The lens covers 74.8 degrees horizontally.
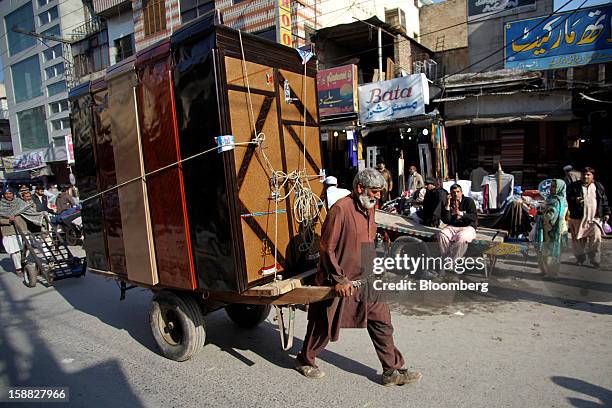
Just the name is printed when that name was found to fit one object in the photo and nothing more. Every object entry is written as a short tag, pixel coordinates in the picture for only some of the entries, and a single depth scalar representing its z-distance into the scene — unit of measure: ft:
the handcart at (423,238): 19.26
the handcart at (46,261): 23.81
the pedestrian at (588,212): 21.30
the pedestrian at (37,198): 33.03
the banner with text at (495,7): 54.95
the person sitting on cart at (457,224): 19.51
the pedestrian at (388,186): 36.47
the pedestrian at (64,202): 42.96
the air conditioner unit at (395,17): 58.23
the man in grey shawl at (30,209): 26.17
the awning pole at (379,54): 43.80
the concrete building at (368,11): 49.93
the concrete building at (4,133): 123.54
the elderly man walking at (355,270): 10.72
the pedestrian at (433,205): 22.56
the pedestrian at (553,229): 20.24
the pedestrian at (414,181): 37.60
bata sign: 38.52
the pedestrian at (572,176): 26.86
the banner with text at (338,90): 42.45
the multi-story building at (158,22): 45.50
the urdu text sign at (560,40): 34.96
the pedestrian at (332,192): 22.51
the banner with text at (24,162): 94.43
